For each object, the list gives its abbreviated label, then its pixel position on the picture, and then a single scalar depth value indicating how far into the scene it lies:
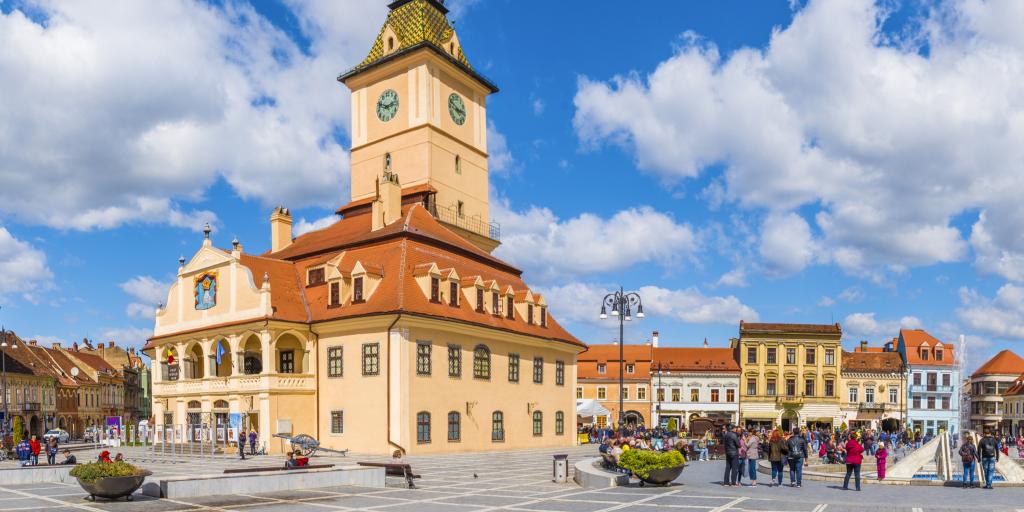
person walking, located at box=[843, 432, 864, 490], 21.02
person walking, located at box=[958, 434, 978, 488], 21.89
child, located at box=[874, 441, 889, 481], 23.48
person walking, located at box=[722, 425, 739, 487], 22.19
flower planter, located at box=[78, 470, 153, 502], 18.97
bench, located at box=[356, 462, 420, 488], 22.80
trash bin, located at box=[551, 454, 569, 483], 23.91
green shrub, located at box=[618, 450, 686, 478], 21.80
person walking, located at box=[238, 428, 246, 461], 33.62
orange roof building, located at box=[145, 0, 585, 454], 37.34
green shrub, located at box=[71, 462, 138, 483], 19.03
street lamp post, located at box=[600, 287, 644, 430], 35.88
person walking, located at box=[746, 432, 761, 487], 22.56
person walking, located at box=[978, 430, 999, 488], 21.91
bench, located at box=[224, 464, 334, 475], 21.70
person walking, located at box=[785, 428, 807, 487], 22.12
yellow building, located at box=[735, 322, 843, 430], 78.12
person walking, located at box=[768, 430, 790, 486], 22.19
